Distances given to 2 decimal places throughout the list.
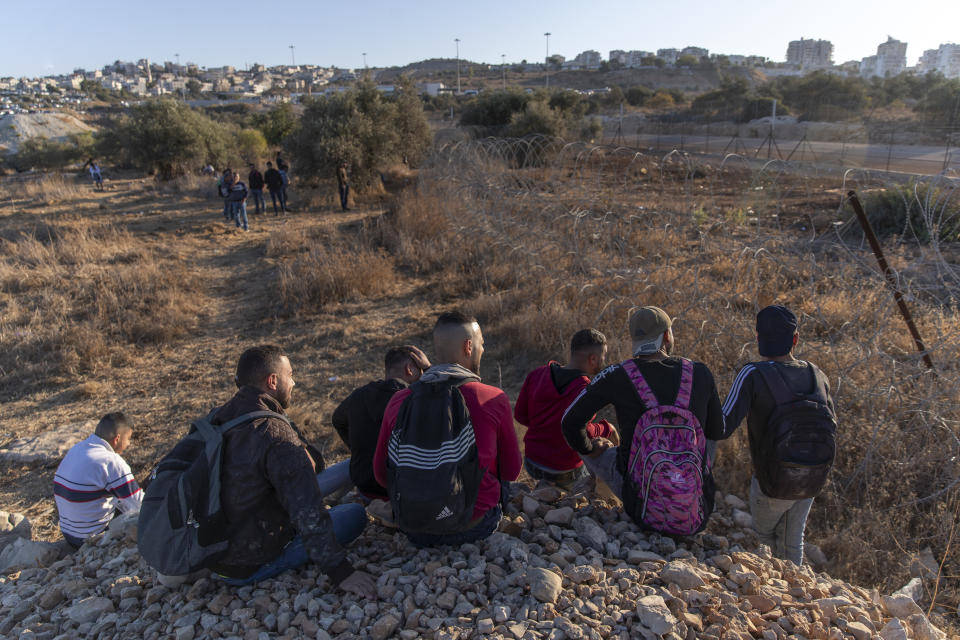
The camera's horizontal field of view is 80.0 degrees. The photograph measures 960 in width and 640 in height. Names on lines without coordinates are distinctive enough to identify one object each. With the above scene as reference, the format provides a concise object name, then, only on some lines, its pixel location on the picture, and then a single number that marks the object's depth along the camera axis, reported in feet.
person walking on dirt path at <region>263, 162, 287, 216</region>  45.91
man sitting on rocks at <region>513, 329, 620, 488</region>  9.66
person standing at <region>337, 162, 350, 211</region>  49.08
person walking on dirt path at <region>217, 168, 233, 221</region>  43.70
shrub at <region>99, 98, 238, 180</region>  65.87
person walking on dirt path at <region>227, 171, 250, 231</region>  40.57
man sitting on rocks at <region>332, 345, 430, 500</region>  9.42
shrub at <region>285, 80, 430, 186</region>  50.42
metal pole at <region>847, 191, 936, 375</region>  11.60
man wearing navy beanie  8.16
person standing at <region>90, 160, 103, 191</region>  64.75
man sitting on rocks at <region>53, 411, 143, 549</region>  10.68
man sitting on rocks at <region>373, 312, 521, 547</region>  7.13
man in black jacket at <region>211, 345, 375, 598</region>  7.06
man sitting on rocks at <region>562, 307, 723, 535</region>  7.64
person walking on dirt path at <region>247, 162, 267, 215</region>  46.24
